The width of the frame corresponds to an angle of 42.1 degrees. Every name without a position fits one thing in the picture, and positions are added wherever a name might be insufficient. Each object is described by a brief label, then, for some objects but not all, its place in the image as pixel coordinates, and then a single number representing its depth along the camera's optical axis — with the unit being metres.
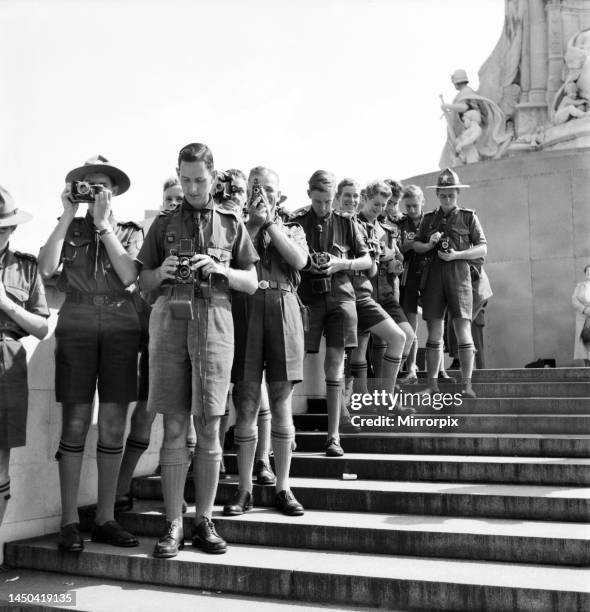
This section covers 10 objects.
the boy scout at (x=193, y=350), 4.26
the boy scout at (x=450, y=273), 7.20
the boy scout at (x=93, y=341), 4.55
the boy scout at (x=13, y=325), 4.32
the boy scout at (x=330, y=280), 5.81
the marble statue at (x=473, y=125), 15.24
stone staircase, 3.82
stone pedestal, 11.90
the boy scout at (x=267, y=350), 4.85
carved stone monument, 14.02
